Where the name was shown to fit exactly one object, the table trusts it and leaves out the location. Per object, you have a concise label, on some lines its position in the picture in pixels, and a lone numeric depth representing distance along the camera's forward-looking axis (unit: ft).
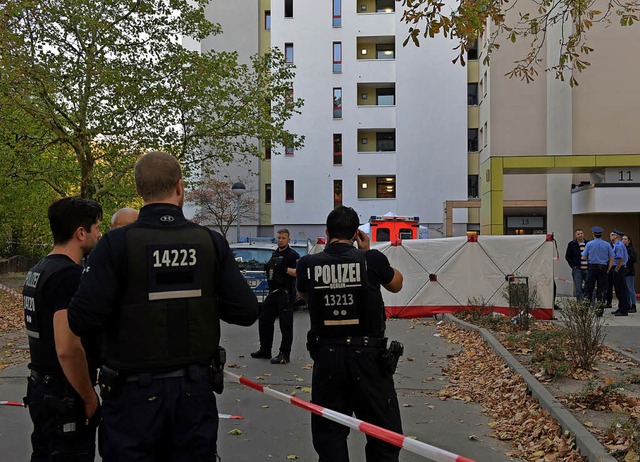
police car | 45.42
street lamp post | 67.36
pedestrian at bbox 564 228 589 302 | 49.57
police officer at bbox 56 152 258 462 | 8.28
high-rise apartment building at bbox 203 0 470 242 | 118.21
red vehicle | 71.10
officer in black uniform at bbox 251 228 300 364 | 28.37
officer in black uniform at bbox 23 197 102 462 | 10.09
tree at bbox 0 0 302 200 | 47.37
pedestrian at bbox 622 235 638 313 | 45.73
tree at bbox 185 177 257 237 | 122.21
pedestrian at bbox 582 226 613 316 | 44.14
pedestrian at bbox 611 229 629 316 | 43.55
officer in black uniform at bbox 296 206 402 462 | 12.46
